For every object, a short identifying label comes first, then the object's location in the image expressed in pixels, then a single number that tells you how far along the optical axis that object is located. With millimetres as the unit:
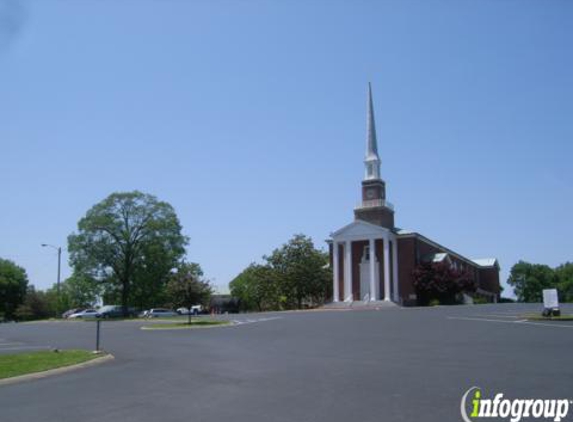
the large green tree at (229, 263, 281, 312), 63062
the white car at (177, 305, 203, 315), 66462
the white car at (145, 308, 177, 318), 57144
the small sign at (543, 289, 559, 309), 28198
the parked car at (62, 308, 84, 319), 67538
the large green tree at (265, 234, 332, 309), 61812
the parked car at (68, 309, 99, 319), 61912
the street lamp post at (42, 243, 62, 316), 61750
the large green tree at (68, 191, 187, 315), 59500
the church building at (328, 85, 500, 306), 60156
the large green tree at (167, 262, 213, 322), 37594
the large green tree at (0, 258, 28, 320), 82812
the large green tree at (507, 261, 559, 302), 124562
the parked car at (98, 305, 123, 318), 58625
